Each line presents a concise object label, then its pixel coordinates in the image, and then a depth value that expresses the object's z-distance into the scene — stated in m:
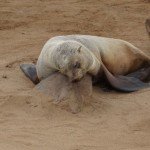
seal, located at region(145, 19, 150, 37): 17.00
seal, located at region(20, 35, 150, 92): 12.33
